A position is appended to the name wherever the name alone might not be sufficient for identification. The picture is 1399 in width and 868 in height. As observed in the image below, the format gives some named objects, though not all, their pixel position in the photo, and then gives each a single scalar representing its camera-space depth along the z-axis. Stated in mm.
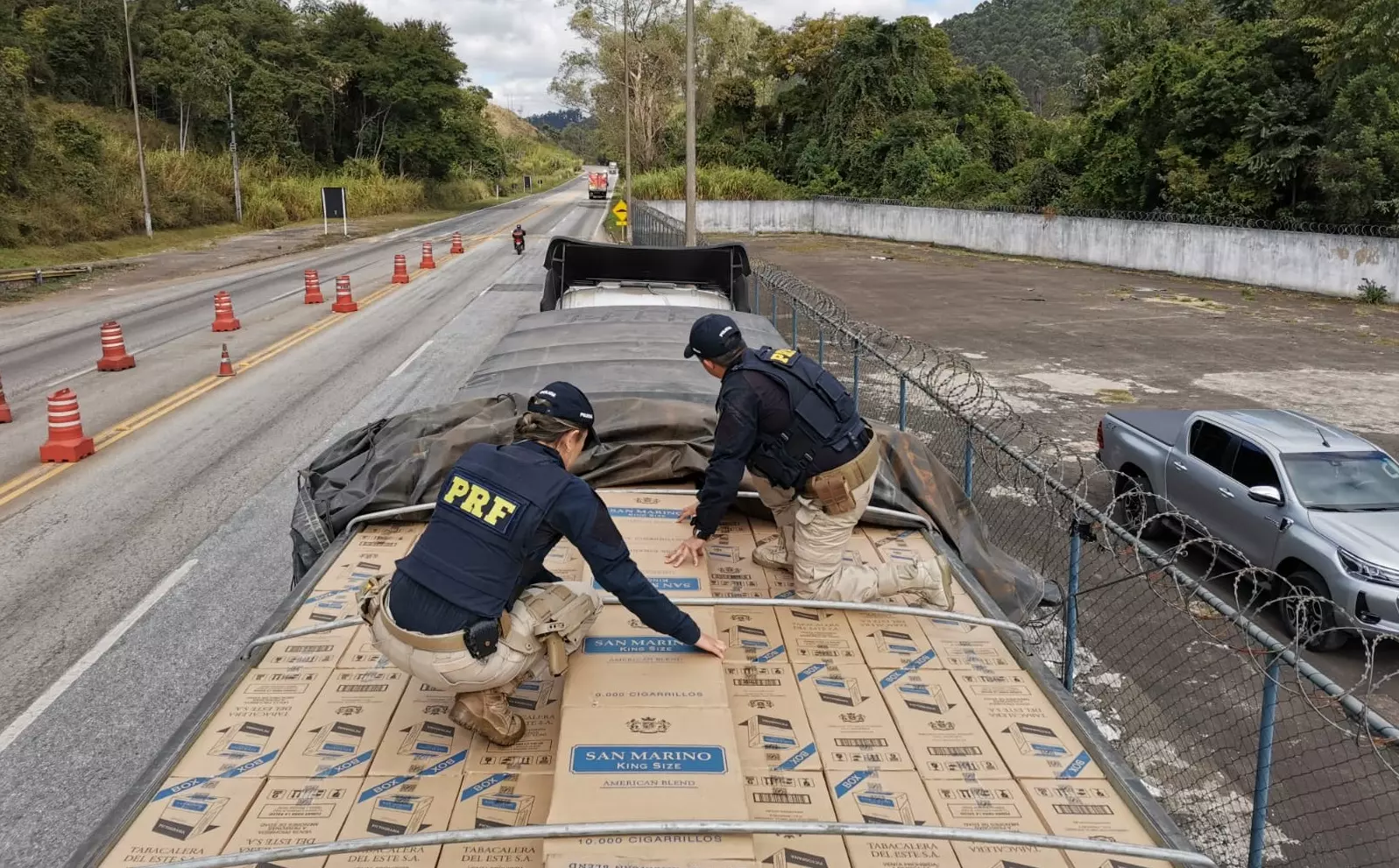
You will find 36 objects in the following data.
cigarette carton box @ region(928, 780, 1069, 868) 3215
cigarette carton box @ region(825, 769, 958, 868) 3188
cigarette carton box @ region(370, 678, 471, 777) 3729
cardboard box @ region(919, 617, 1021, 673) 4555
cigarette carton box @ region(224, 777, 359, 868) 3270
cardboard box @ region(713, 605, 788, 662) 4500
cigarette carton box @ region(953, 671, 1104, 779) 3758
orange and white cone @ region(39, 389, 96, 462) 11391
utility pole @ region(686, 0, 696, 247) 22109
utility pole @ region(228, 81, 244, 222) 44716
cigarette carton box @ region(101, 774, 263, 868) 3203
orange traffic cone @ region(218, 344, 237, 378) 16109
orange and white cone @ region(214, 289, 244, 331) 20234
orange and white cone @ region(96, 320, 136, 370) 16594
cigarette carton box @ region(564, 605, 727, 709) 3824
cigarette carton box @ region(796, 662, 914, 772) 3773
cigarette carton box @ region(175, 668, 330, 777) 3705
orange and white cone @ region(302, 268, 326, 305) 24312
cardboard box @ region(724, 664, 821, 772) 3744
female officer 3779
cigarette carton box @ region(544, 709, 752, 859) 3016
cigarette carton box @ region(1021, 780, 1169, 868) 3238
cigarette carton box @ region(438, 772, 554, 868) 3164
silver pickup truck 7703
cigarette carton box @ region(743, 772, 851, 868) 3182
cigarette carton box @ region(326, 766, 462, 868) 3168
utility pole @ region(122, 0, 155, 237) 34062
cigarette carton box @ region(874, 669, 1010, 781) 3742
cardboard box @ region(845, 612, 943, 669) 4543
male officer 4965
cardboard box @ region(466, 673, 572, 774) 3699
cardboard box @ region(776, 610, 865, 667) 4535
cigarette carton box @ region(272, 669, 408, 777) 3701
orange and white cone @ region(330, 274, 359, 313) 23234
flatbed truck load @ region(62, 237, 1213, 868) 3158
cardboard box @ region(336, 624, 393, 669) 4473
